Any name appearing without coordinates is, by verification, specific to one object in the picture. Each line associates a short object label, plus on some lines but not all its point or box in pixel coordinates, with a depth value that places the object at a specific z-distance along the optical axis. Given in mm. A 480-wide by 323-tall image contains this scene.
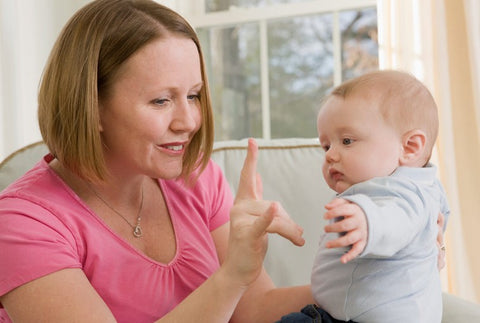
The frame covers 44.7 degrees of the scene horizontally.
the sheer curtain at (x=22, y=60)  2594
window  2961
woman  1101
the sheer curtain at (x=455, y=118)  2379
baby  1033
